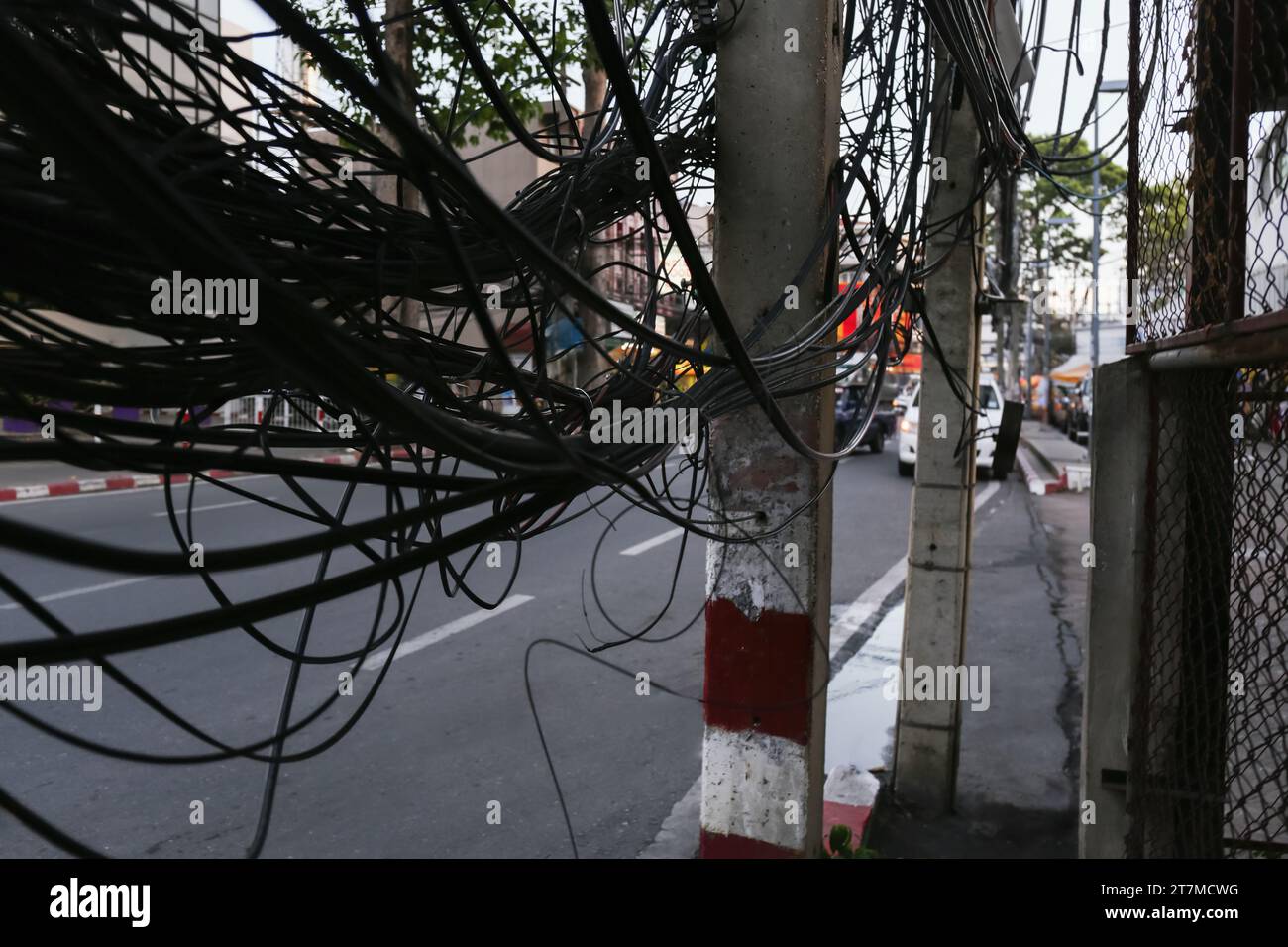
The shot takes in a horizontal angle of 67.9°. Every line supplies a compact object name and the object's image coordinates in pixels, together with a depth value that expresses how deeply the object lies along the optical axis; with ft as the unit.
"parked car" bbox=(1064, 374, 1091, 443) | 89.81
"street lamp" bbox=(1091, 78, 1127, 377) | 52.04
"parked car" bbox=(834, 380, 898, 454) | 64.50
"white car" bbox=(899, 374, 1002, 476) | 49.62
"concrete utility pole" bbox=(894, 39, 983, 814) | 12.62
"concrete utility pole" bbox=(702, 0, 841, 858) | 7.63
